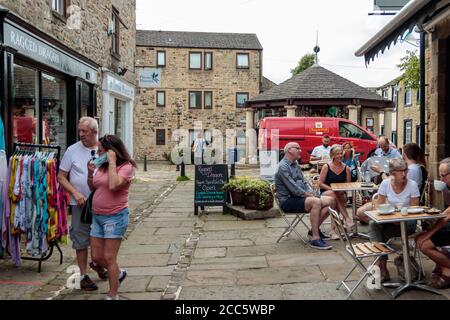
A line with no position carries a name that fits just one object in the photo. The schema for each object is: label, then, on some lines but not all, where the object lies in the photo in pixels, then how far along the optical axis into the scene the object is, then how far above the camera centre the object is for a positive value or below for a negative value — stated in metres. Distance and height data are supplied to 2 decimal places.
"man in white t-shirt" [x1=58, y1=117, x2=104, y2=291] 4.98 -0.36
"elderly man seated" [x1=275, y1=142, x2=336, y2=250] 6.61 -0.70
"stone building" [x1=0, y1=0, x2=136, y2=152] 7.63 +1.61
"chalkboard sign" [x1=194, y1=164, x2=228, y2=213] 9.22 -0.80
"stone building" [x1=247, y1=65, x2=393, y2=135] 24.18 +2.30
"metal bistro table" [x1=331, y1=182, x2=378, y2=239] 6.76 -0.58
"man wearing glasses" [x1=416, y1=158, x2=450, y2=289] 4.62 -0.94
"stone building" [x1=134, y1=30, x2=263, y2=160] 33.34 +3.76
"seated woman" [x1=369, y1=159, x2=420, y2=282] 5.05 -0.54
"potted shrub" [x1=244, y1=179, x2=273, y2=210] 8.67 -0.88
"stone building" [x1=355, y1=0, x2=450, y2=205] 7.18 +1.11
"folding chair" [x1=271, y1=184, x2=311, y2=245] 6.89 -1.17
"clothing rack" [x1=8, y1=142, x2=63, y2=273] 5.65 -0.30
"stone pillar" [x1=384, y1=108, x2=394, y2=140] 25.91 +1.40
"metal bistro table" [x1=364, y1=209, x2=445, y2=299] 4.52 -0.82
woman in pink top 4.40 -0.53
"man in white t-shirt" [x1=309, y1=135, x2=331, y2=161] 11.95 -0.16
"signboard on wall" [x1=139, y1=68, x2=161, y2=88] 12.77 +1.79
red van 19.73 +0.54
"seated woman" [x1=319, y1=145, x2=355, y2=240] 7.26 -0.47
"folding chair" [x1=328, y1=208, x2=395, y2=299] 4.52 -0.98
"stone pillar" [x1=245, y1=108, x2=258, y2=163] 27.72 +0.65
